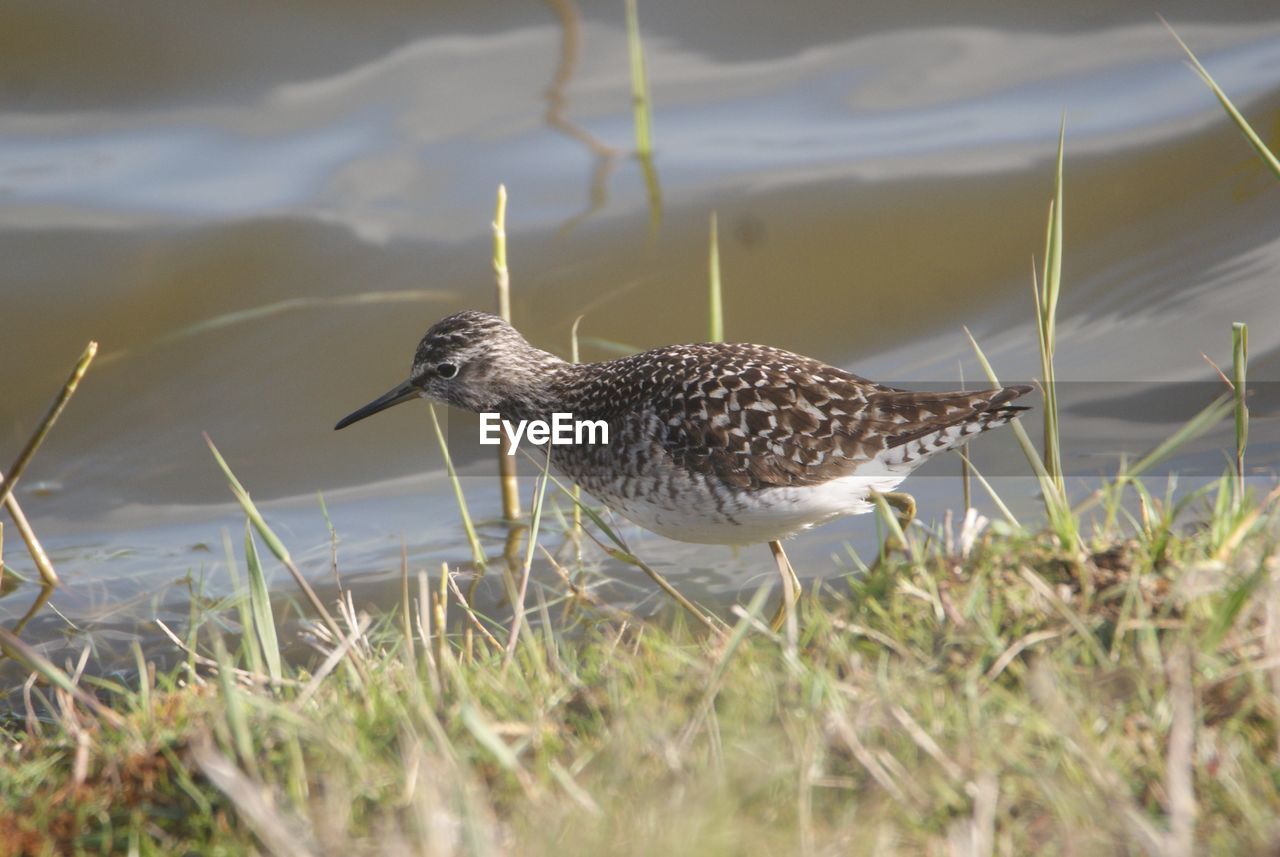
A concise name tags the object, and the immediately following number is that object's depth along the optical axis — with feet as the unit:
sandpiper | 33.60
